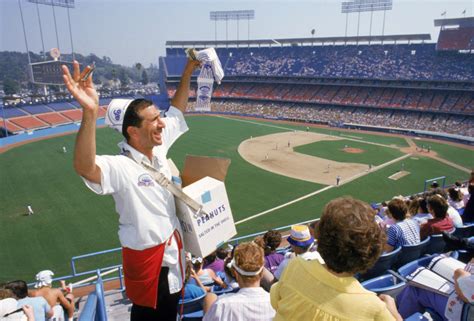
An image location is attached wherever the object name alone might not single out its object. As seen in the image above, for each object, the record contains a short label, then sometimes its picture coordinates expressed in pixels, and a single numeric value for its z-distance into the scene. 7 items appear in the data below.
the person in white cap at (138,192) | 2.25
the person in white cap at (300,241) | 4.42
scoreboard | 49.91
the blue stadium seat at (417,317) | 3.51
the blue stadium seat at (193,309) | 4.22
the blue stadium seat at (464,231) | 6.54
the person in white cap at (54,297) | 4.56
